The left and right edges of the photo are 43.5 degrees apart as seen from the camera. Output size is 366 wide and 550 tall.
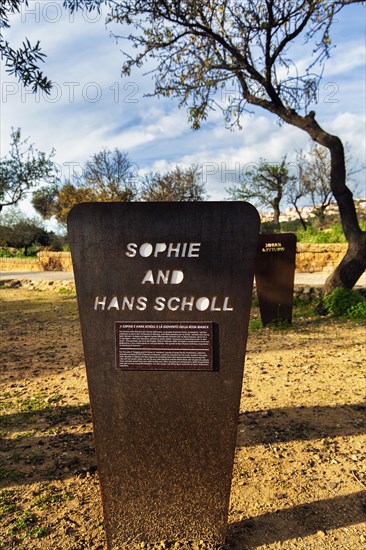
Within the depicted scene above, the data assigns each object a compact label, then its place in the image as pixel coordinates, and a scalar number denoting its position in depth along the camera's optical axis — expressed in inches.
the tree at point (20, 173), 763.4
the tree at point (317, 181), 1049.5
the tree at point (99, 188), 1139.3
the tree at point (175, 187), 1126.4
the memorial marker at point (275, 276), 293.4
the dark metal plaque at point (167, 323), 81.6
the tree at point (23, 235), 1222.9
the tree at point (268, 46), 329.1
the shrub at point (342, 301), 330.6
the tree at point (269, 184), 1091.9
